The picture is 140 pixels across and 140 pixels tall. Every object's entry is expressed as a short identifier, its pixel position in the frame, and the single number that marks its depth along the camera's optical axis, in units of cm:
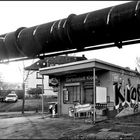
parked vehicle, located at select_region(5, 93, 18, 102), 4034
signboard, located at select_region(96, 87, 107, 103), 1601
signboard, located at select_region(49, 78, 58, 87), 2058
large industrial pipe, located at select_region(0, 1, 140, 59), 544
